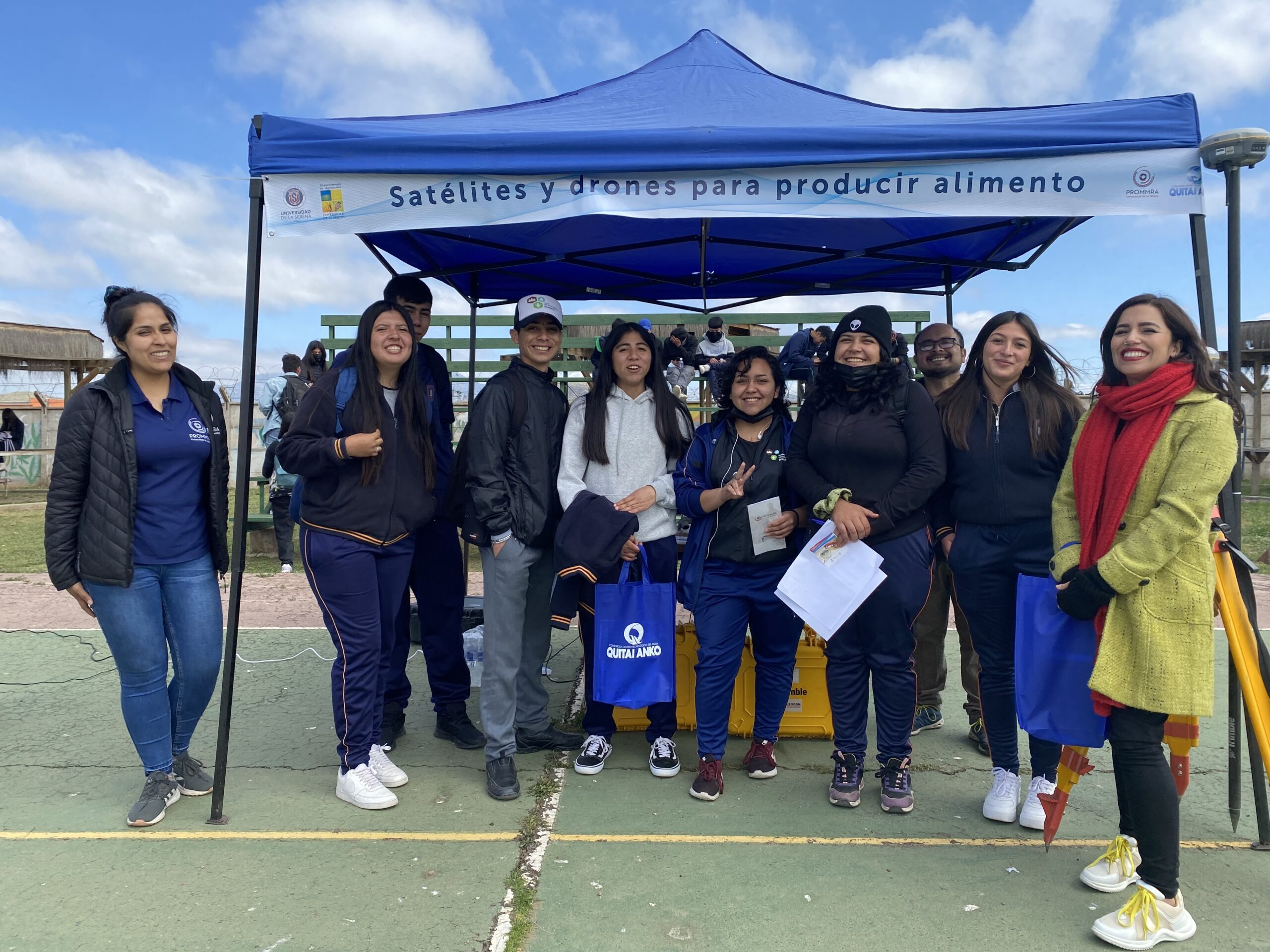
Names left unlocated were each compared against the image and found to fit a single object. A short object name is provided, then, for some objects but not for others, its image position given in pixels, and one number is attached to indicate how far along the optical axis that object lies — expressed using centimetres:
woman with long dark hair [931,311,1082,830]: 293
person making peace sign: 331
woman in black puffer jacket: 297
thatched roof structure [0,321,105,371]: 2067
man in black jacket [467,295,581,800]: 329
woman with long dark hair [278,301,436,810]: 318
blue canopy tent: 283
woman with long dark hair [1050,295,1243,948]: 232
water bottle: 457
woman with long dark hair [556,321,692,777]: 342
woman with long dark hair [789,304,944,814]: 306
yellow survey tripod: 262
